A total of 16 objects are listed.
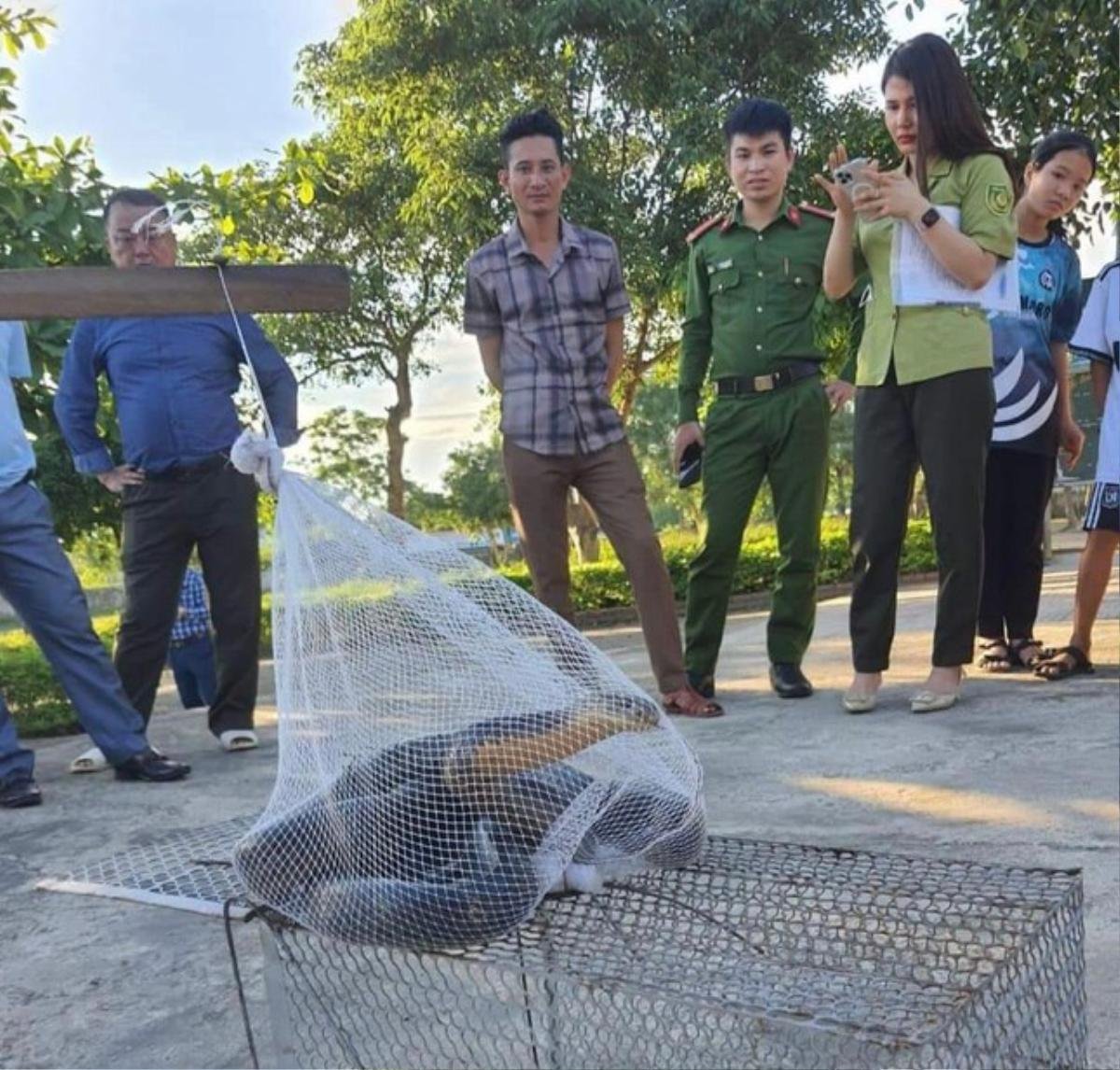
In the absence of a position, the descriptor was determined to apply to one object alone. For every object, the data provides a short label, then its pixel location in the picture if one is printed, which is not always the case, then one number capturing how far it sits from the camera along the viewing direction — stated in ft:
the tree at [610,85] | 32.65
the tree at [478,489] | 105.60
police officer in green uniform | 11.43
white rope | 5.69
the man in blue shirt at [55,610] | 10.38
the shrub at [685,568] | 39.70
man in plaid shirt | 11.32
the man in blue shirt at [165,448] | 11.07
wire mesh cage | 3.89
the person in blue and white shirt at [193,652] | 20.92
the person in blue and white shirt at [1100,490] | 11.72
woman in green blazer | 10.02
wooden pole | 5.38
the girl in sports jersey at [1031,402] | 11.80
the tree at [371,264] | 42.55
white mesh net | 4.67
